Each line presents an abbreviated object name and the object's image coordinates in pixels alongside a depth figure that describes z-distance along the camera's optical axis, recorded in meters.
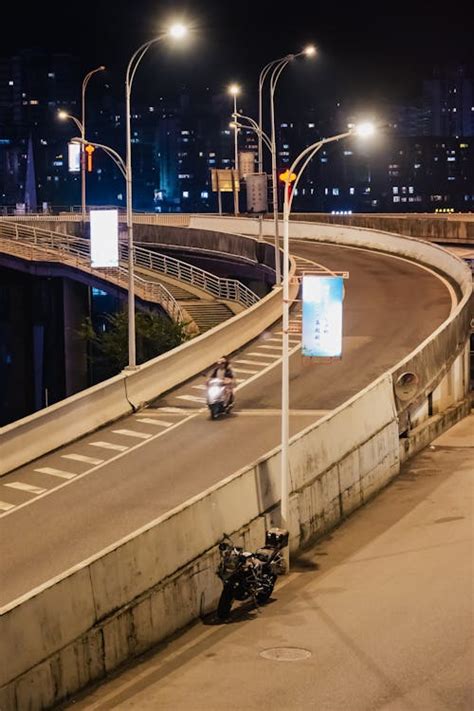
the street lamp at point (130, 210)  34.38
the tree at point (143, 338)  50.69
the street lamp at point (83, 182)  64.85
